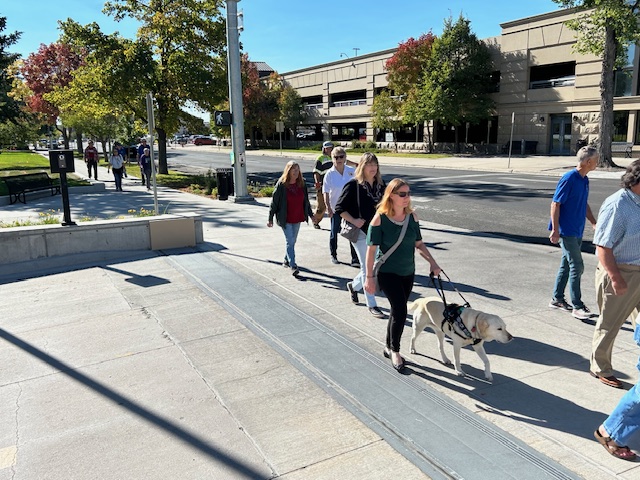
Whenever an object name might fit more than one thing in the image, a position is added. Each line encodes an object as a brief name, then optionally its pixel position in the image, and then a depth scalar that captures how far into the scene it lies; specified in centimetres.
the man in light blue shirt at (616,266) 395
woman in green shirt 442
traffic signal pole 1537
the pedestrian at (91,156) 2436
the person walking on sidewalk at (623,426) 317
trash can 1628
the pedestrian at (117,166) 1908
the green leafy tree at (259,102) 5372
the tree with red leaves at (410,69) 3866
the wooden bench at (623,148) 3049
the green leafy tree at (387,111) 4153
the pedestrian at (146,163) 2031
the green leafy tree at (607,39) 2173
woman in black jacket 602
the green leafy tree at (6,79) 2639
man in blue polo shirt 571
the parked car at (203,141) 7900
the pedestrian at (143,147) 2128
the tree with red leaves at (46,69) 4097
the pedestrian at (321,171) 968
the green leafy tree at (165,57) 2164
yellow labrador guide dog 417
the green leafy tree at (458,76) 3575
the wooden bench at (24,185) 1564
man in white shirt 755
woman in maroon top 755
